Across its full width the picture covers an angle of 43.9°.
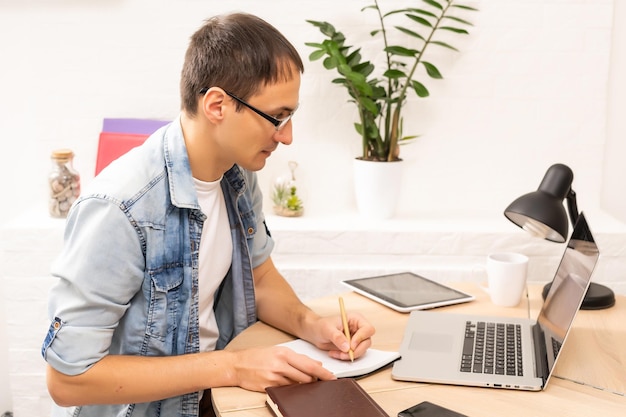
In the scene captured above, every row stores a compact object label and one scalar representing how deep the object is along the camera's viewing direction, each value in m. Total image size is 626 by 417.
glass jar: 2.62
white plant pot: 2.71
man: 1.35
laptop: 1.41
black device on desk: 1.26
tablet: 1.82
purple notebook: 2.72
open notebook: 1.43
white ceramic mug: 1.82
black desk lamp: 1.70
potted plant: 2.62
